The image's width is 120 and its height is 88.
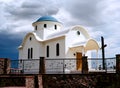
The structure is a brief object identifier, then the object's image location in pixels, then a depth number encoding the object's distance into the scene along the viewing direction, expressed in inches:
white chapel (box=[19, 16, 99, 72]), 866.1
